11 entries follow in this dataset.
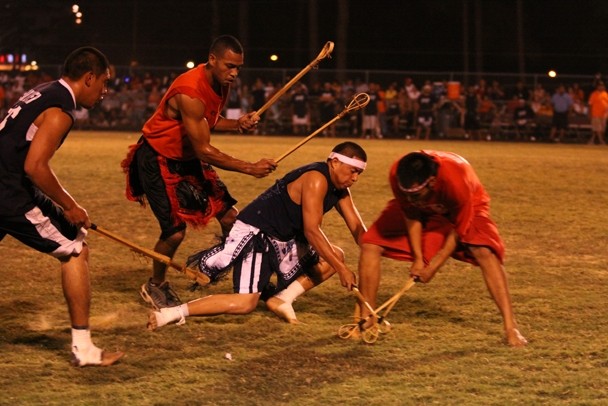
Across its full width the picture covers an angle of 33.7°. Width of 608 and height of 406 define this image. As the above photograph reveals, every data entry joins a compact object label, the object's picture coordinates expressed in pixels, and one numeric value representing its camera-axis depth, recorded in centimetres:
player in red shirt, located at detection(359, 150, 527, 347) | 626
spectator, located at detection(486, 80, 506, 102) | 3017
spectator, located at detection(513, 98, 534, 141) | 2916
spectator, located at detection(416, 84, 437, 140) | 2936
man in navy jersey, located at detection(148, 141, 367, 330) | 664
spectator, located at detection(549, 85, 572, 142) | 2844
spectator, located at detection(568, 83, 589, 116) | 2894
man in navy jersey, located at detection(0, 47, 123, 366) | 573
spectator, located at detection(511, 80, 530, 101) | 2945
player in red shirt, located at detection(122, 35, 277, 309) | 734
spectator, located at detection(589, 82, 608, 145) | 2706
